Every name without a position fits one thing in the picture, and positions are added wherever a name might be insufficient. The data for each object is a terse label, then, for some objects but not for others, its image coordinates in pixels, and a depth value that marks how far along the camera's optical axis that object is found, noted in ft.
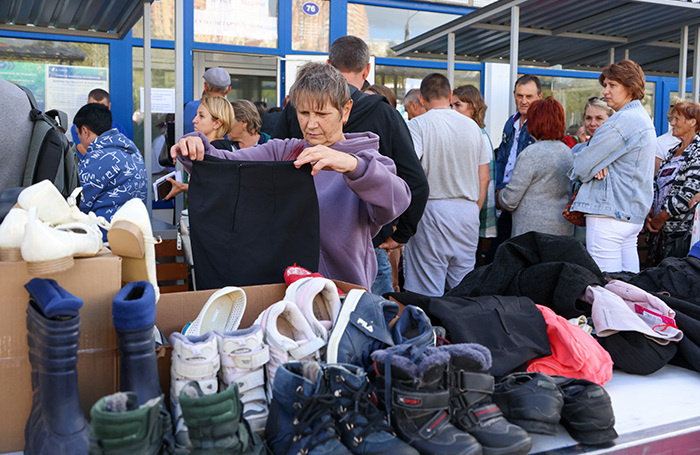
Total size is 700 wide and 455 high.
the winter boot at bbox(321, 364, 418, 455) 3.96
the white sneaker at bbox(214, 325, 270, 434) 4.33
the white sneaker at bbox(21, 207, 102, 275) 3.80
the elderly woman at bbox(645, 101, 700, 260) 14.88
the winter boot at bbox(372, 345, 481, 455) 4.06
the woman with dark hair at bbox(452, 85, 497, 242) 15.15
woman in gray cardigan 13.91
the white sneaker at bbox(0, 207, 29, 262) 4.10
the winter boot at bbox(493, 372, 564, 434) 4.62
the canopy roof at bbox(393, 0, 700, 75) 19.18
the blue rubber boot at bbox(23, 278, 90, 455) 3.66
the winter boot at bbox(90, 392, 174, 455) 3.36
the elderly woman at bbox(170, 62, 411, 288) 7.04
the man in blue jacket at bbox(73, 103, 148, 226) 12.60
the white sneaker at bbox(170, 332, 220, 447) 4.16
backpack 9.04
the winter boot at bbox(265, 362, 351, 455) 3.93
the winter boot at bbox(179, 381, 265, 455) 3.59
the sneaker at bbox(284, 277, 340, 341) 4.94
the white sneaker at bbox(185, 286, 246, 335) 5.12
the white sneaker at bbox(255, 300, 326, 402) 4.48
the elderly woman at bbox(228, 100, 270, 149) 14.96
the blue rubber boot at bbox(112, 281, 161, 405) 3.90
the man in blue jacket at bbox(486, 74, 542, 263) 16.28
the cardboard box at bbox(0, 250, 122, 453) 4.09
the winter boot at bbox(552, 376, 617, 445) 4.64
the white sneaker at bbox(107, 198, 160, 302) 4.34
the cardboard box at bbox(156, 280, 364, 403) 5.51
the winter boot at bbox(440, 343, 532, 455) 4.25
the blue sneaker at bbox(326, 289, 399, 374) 4.69
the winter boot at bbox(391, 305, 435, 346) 4.87
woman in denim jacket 12.55
